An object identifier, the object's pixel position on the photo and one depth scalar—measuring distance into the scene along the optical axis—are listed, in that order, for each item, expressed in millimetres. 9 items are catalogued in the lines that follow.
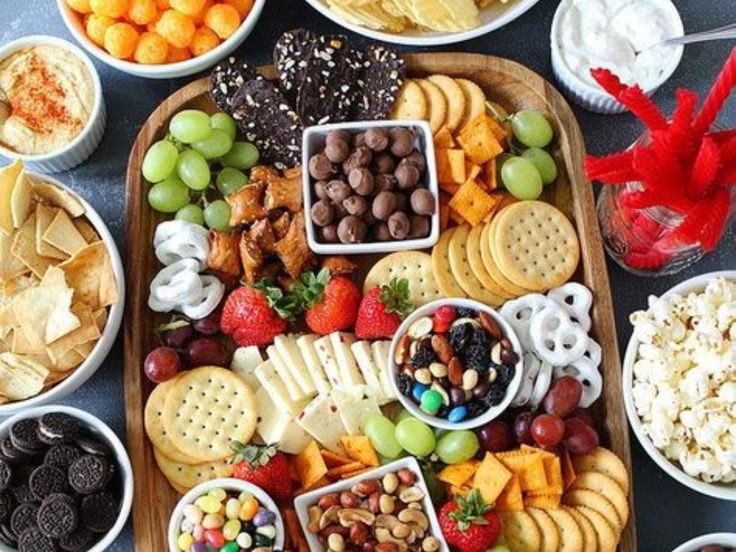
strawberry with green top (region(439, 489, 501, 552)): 1485
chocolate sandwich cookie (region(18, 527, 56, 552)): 1483
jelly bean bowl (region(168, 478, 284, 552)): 1509
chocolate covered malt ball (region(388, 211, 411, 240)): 1575
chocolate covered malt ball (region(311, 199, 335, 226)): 1579
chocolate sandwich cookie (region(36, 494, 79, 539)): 1472
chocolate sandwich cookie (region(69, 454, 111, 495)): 1495
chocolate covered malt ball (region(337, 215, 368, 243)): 1573
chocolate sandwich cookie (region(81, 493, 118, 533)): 1497
